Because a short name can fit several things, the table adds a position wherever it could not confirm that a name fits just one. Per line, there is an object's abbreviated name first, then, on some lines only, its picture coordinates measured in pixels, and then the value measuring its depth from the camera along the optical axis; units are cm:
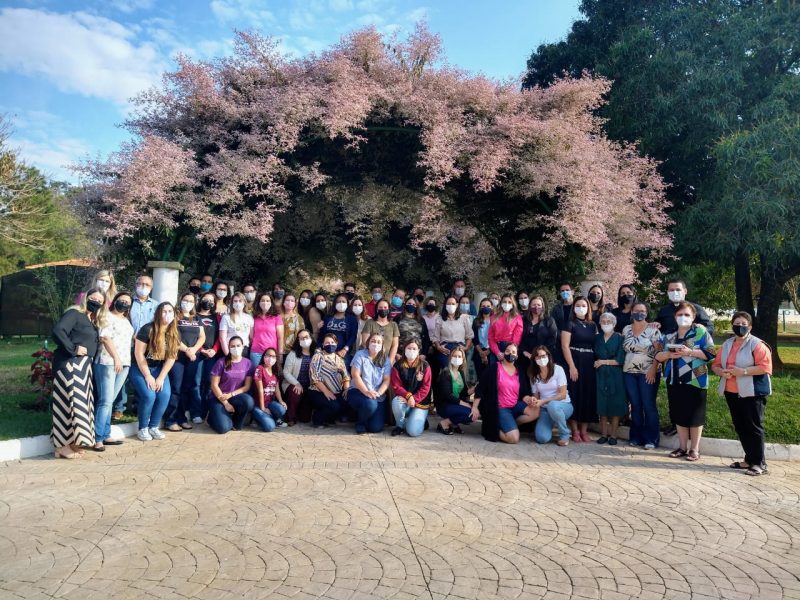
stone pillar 999
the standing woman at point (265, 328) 866
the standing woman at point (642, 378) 726
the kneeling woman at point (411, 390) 782
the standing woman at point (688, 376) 667
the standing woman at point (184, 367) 797
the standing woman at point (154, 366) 739
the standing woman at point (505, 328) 836
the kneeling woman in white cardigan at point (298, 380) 840
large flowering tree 1011
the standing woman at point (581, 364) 776
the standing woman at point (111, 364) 689
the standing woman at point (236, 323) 841
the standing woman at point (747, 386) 621
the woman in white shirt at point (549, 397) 746
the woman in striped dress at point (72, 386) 637
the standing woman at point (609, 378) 754
